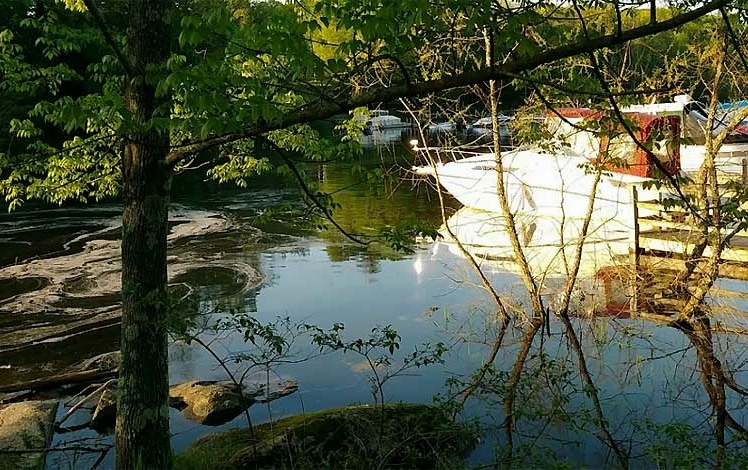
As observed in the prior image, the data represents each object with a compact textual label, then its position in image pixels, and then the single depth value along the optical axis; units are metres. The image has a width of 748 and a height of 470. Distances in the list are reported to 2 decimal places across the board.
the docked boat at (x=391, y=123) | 50.79
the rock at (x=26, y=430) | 5.77
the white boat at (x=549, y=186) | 16.12
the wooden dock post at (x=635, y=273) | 10.73
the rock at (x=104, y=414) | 7.26
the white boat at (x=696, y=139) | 14.78
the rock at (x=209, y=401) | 7.46
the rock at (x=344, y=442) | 5.50
